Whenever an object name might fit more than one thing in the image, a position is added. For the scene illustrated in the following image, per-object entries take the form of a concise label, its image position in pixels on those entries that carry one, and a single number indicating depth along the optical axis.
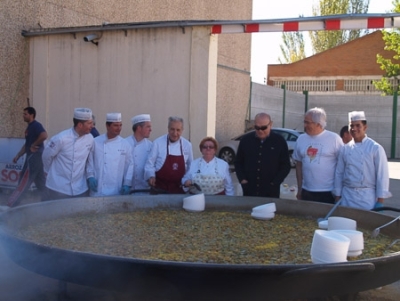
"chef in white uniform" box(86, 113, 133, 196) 5.35
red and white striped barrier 8.47
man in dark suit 5.47
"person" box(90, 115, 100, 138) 7.66
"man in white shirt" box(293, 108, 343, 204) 5.30
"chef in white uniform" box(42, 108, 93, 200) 5.17
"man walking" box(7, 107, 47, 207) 7.82
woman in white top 5.38
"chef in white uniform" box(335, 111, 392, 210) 4.94
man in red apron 5.69
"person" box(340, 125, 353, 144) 7.03
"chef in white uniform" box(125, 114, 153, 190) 5.94
